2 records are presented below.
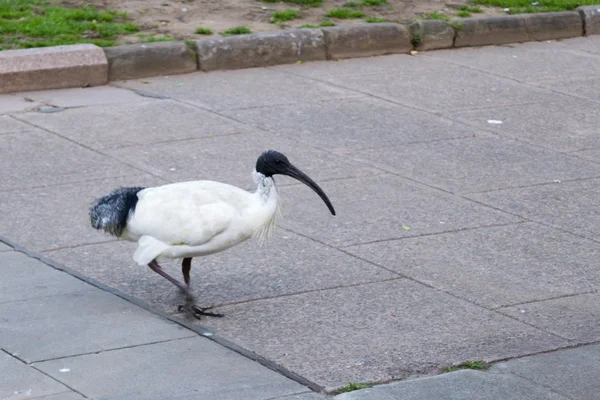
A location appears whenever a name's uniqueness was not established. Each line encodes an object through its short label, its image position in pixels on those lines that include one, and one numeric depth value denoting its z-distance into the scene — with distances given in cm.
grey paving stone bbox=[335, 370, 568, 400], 839
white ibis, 956
